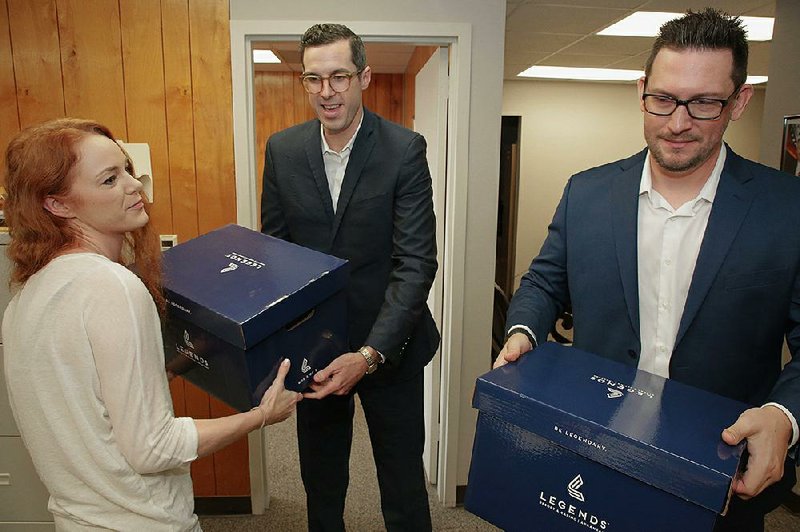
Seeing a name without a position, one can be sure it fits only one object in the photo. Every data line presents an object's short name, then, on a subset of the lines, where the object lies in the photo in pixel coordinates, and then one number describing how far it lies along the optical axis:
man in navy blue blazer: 1.05
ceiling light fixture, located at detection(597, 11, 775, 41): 3.16
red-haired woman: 0.93
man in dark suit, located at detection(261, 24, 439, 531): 1.50
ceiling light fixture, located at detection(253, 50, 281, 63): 4.37
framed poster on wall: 2.35
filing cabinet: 1.86
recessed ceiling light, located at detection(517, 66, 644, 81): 5.16
